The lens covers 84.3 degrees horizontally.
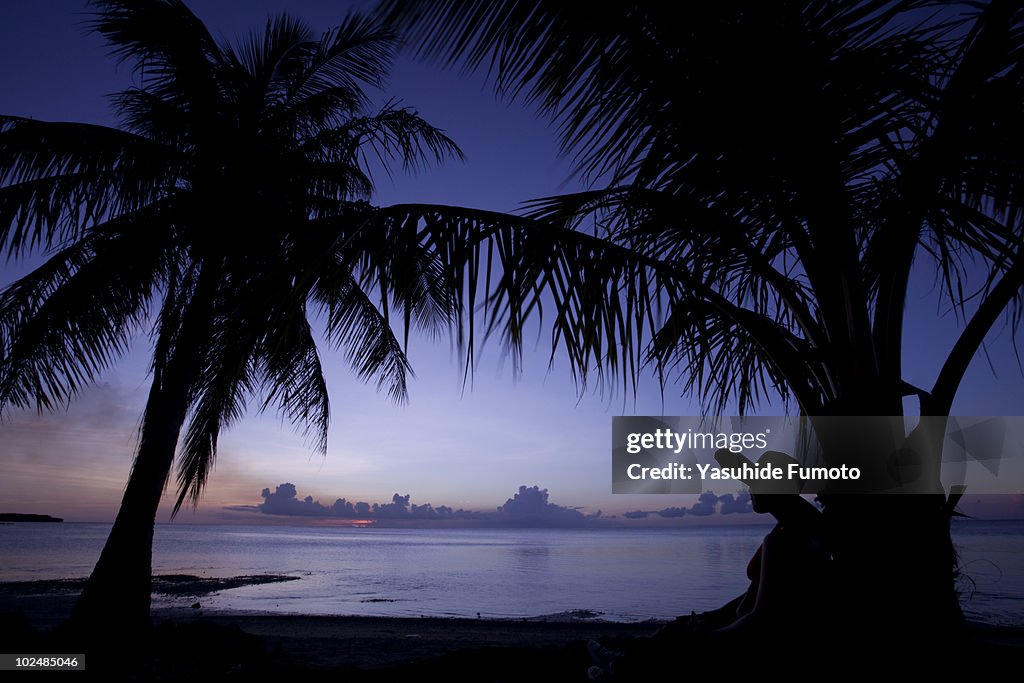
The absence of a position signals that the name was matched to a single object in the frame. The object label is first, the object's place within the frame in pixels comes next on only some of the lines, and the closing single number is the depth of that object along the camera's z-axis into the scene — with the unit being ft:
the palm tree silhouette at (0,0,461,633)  16.75
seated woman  8.39
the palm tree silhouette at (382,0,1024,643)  7.68
